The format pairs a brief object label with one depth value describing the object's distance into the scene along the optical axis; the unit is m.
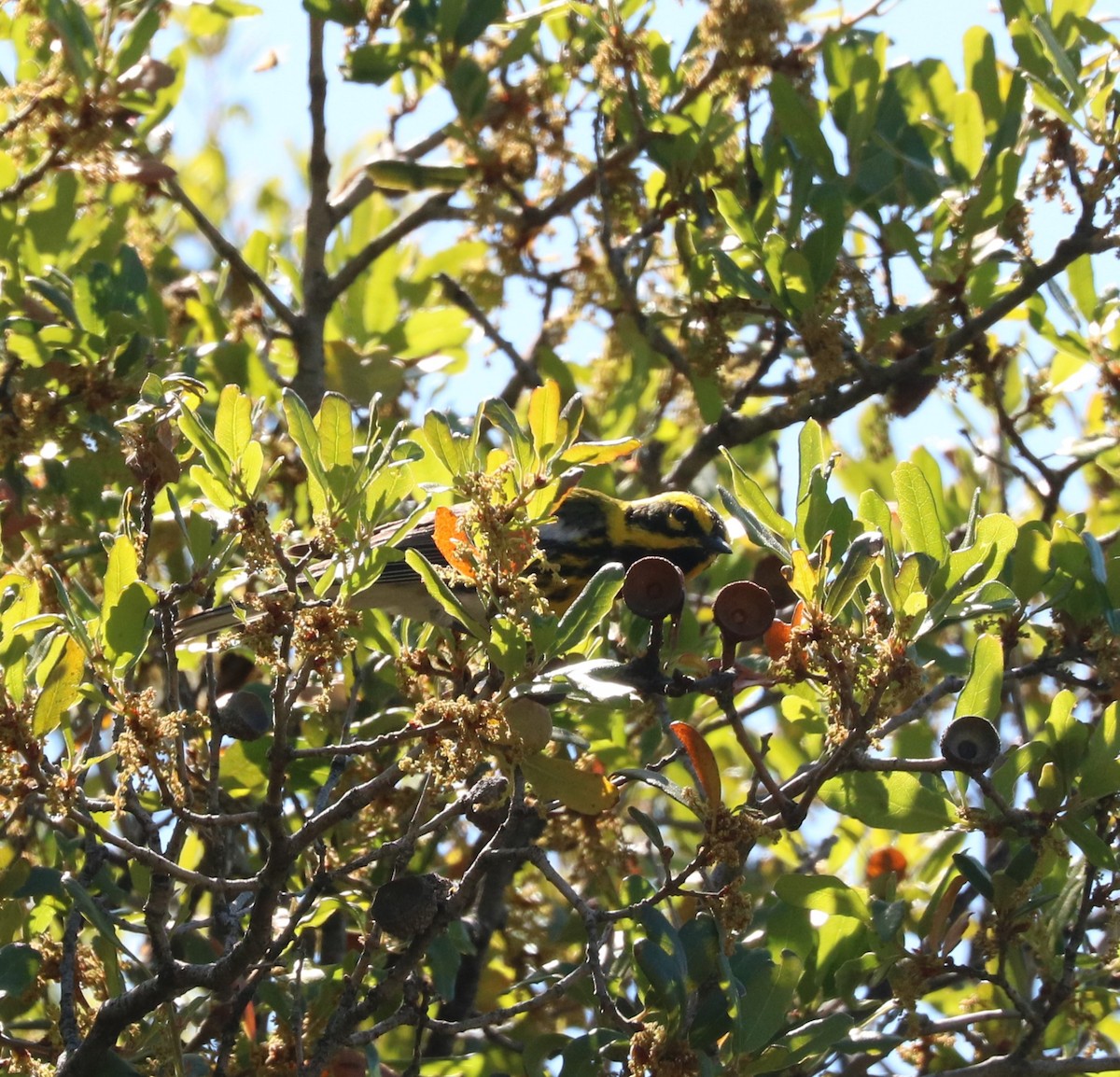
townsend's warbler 9.63
